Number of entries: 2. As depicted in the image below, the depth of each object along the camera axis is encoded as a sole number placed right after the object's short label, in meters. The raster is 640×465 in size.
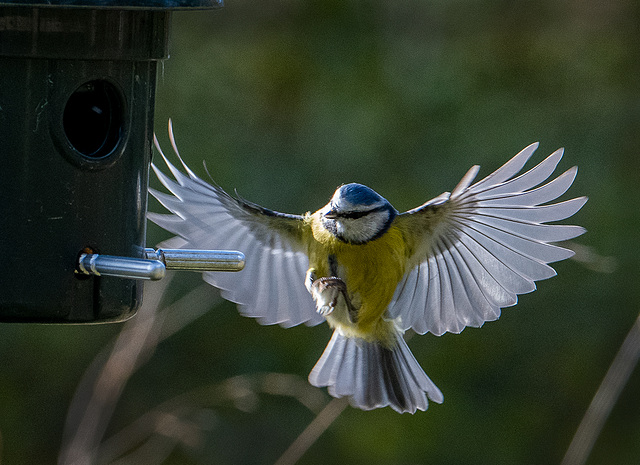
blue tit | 7.56
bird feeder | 5.33
